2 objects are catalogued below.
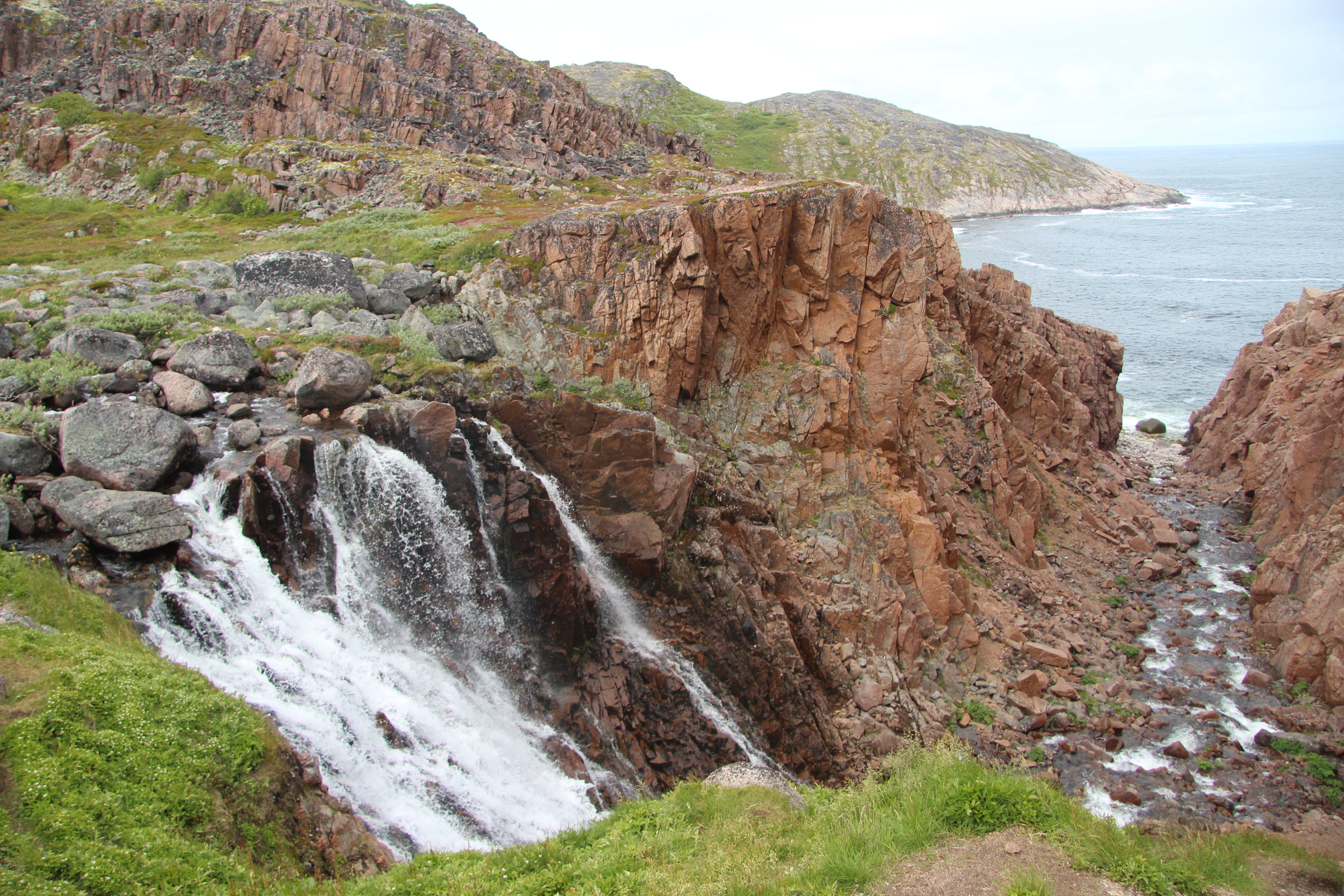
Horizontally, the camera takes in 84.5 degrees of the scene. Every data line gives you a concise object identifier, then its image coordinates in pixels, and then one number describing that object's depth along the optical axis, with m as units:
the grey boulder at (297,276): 24.33
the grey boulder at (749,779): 13.23
